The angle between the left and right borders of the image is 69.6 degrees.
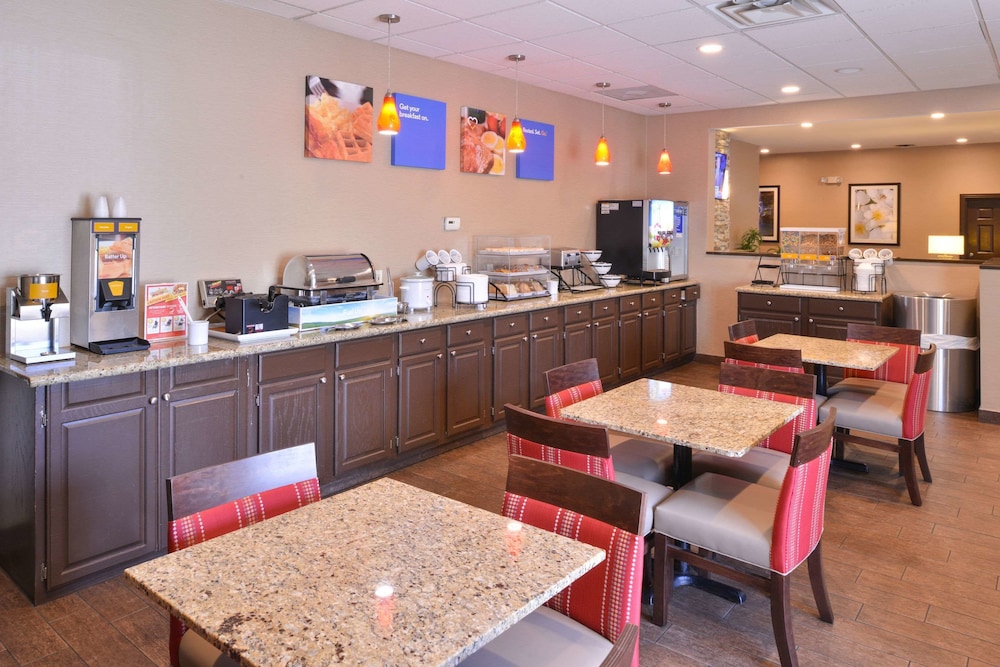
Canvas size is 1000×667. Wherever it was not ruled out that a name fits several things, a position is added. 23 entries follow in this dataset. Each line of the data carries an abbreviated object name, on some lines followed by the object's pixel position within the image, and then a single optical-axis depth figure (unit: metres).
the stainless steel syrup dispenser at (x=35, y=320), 2.97
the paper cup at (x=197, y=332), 3.51
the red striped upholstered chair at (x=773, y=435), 3.05
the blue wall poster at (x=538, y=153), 6.27
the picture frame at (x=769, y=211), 12.03
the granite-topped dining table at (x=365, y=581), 1.31
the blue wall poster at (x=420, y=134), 5.07
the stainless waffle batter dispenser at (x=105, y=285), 3.25
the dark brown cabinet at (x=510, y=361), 5.13
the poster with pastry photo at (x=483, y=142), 5.64
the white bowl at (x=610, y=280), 6.81
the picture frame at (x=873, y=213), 11.11
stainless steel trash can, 5.91
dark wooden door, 10.34
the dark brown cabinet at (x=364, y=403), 4.04
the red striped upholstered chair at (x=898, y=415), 3.91
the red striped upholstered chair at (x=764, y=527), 2.42
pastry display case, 5.64
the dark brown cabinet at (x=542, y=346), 5.46
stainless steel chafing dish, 4.16
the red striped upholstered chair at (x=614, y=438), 3.11
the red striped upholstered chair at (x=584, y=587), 1.71
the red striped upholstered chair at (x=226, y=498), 1.84
